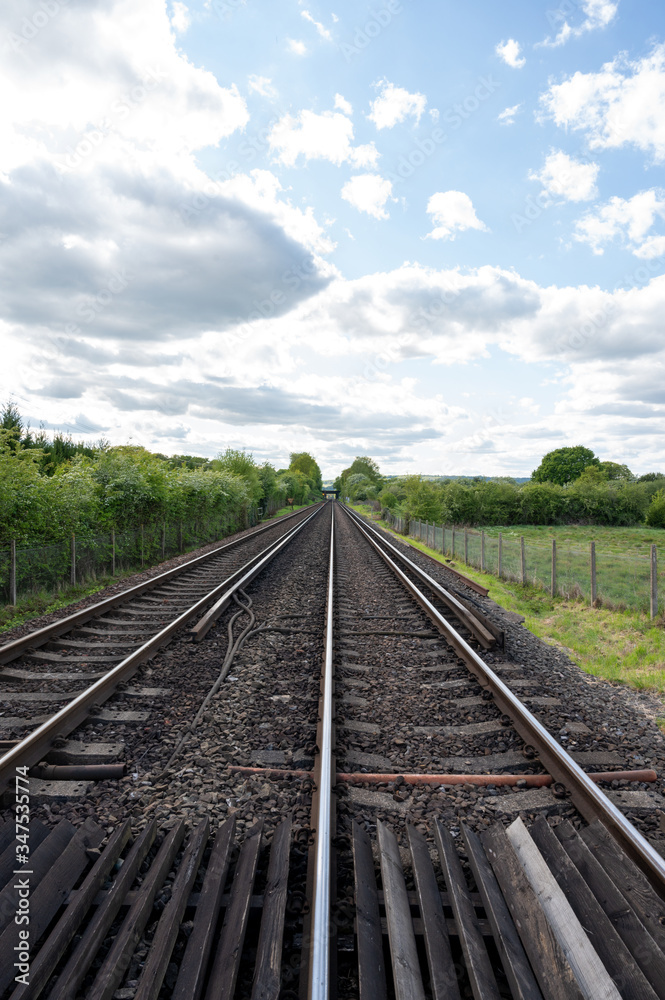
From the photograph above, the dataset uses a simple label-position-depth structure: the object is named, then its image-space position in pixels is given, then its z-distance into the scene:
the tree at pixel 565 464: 103.25
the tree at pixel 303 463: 140.20
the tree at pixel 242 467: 39.19
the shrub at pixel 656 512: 50.19
